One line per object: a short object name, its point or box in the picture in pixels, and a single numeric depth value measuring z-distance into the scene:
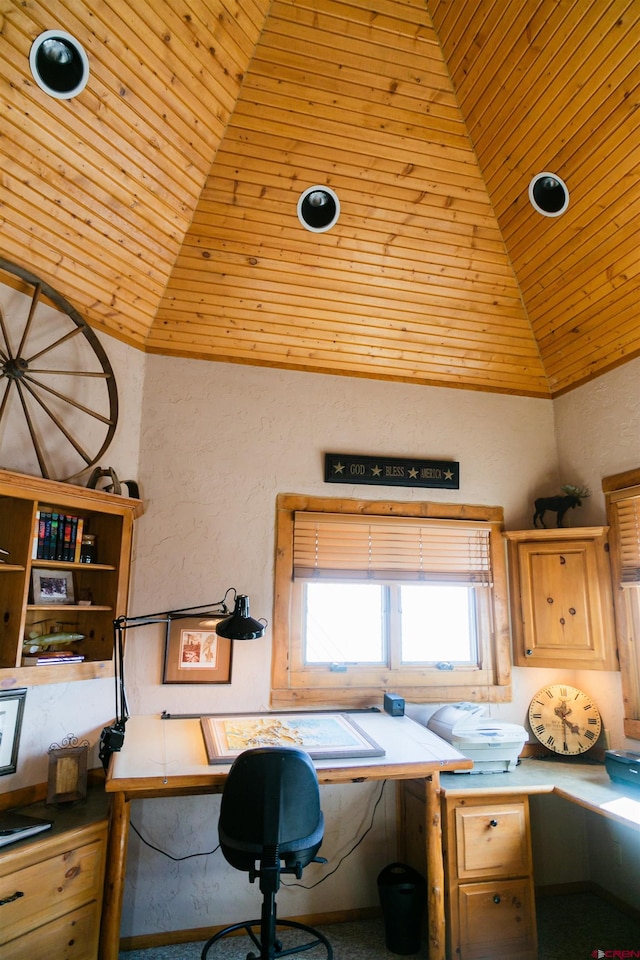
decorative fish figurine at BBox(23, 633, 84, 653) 2.76
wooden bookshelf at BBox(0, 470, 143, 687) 2.59
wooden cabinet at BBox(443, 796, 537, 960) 2.79
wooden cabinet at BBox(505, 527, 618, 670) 3.59
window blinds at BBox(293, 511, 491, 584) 3.70
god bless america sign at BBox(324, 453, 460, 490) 3.78
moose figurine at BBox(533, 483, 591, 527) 3.80
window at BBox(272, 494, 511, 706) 3.59
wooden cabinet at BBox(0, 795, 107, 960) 2.28
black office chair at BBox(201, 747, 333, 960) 2.22
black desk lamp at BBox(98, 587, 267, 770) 2.59
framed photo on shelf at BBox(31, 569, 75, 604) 2.82
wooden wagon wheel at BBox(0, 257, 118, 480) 2.88
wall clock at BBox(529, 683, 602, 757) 3.56
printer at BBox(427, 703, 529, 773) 3.15
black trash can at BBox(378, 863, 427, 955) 2.94
